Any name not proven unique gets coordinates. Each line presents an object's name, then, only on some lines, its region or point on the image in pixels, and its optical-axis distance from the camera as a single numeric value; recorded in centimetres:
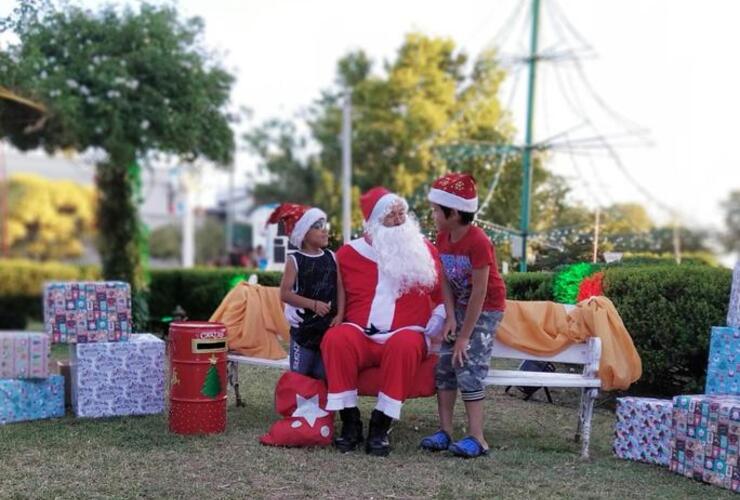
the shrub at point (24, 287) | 1692
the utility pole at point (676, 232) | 1257
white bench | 488
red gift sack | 489
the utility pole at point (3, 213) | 3850
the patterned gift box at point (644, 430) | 468
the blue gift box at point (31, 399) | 555
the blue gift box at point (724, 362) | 477
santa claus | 475
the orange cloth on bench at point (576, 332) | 500
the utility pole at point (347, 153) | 1883
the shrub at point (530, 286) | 703
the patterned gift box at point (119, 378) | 566
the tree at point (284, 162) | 3091
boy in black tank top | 511
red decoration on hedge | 664
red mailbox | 508
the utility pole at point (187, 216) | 3017
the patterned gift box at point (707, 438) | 421
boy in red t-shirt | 471
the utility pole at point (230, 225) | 4429
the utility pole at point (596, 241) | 767
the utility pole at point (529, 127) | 1171
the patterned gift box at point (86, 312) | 575
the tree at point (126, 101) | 1145
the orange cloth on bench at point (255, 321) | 613
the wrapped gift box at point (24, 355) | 577
